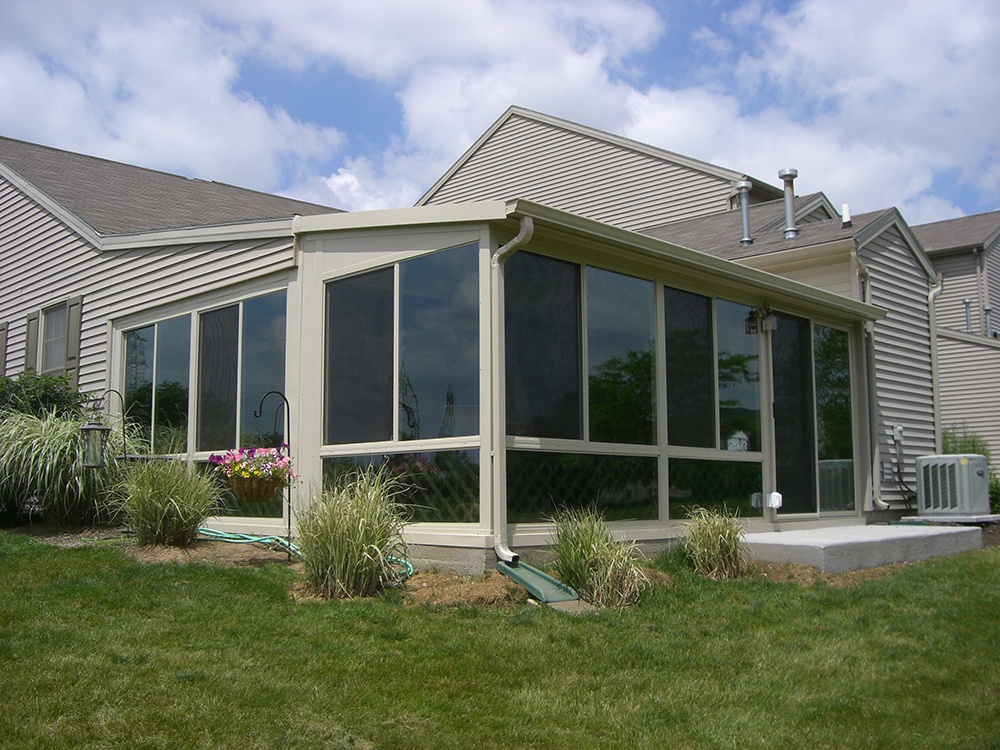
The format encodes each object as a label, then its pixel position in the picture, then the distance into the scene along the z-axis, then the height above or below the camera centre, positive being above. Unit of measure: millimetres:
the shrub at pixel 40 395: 10266 +857
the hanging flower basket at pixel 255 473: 7023 +17
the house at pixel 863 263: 11156 +2505
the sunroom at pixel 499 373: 6898 +834
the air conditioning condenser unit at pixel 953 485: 11047 -117
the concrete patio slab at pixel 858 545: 7559 -589
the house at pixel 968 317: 18719 +3785
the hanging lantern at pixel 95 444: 8383 +273
